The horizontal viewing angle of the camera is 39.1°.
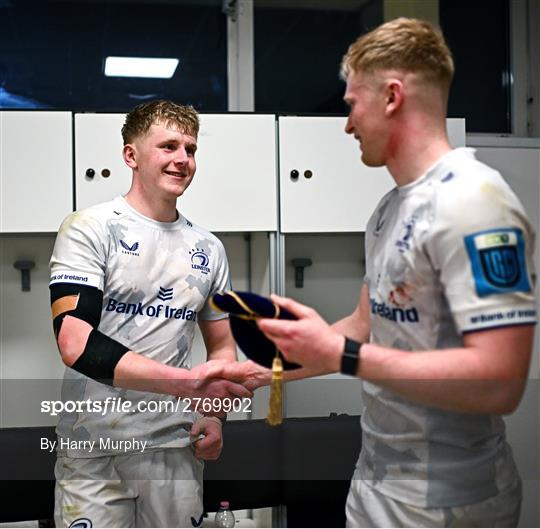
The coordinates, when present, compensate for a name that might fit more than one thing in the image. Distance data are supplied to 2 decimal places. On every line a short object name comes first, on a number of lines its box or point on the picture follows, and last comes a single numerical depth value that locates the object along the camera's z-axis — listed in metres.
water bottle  2.56
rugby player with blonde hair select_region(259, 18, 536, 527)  1.09
